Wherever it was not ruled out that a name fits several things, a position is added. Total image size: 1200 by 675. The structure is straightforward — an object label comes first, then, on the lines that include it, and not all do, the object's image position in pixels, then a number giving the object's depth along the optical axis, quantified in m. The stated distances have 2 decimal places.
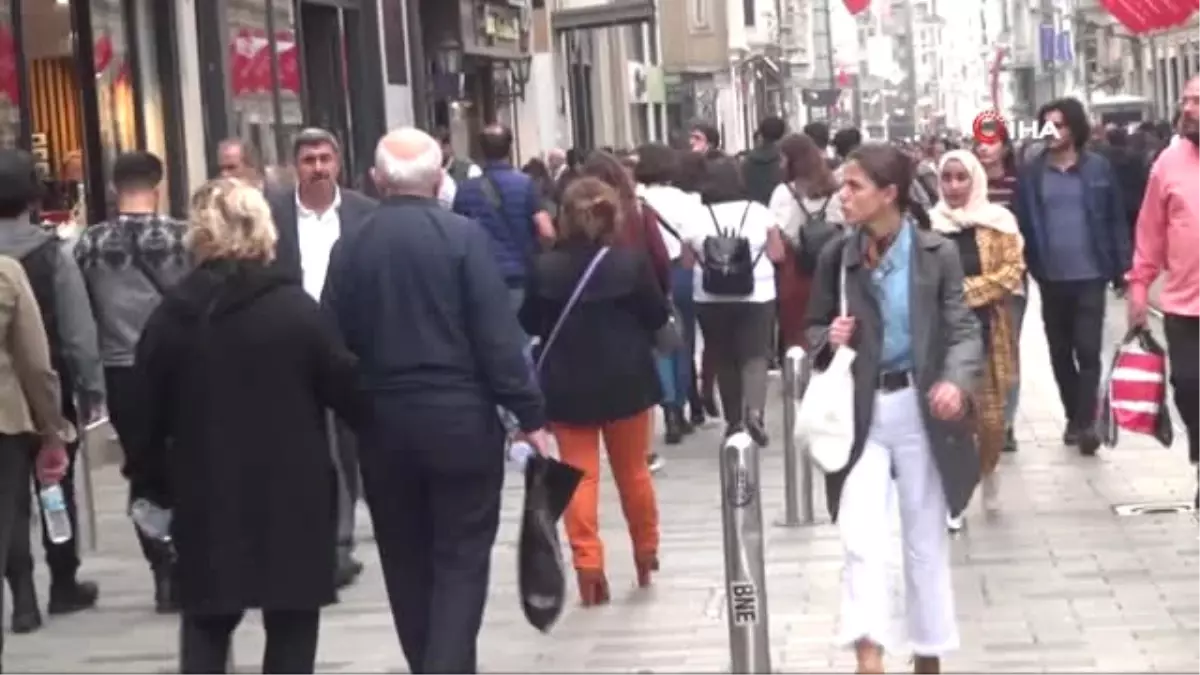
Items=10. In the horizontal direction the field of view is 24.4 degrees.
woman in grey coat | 8.80
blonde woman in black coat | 7.88
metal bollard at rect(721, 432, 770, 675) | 8.95
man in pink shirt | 11.73
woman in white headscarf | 12.93
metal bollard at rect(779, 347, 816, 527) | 13.47
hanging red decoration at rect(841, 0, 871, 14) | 35.91
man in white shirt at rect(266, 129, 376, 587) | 11.67
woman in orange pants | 11.43
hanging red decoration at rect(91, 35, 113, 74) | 18.30
